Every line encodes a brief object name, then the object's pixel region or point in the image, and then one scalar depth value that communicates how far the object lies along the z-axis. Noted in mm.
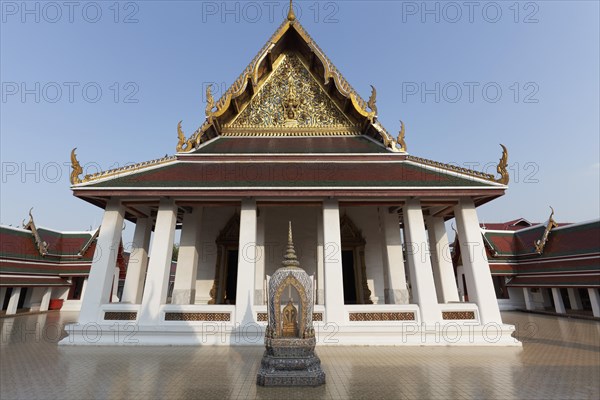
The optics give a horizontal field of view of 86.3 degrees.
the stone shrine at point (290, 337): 4625
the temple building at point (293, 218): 7625
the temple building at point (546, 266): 11867
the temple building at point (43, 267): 13391
